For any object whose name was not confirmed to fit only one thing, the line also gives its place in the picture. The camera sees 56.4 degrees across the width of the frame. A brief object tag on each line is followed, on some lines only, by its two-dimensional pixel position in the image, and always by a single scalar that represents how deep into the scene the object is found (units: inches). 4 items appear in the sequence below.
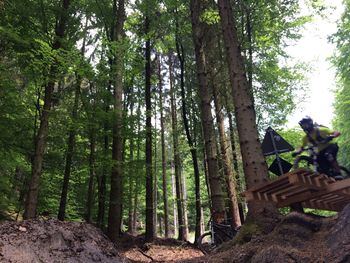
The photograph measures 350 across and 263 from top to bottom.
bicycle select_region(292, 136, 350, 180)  253.4
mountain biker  254.2
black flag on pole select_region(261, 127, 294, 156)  247.0
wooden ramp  194.9
